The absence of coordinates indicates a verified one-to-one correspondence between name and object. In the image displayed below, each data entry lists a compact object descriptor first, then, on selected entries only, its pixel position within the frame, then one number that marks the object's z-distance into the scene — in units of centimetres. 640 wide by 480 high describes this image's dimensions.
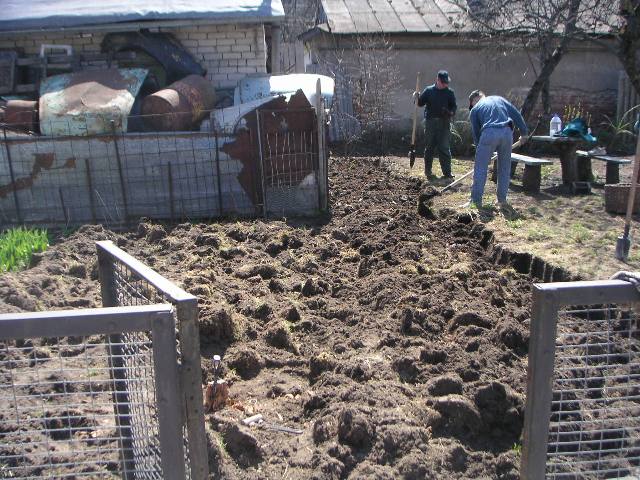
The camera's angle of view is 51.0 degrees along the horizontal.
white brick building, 1139
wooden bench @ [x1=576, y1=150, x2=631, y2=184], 1042
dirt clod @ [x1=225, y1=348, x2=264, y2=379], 475
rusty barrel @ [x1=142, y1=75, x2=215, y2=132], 955
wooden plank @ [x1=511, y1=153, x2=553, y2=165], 1030
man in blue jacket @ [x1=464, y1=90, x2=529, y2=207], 916
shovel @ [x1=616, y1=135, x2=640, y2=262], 654
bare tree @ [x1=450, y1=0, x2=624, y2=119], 1123
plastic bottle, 1107
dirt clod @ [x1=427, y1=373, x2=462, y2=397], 423
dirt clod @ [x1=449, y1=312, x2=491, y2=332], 530
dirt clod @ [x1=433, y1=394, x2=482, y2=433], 390
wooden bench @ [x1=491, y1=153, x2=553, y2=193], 1034
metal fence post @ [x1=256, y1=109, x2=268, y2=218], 912
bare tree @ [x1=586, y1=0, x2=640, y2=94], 905
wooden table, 1042
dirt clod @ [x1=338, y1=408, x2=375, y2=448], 366
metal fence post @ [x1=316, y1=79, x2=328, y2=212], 909
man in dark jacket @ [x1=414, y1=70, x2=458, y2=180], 1165
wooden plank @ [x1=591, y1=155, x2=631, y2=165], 1023
